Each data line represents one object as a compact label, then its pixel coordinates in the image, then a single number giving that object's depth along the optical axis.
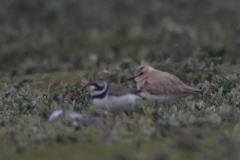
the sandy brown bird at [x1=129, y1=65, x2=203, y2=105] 11.65
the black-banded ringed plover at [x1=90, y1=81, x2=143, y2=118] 9.84
